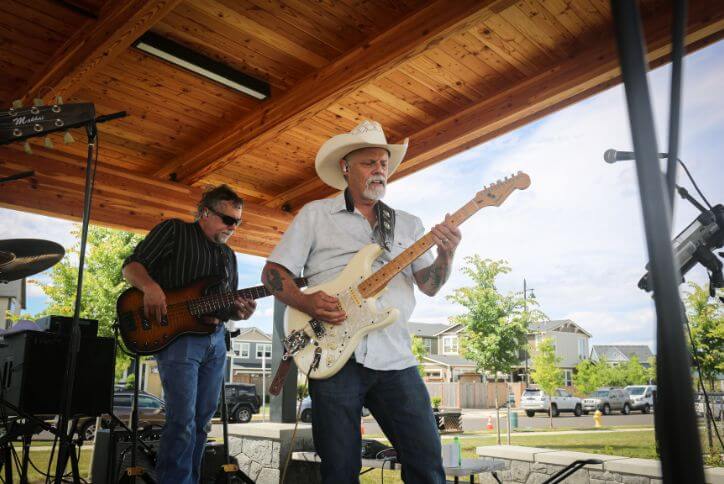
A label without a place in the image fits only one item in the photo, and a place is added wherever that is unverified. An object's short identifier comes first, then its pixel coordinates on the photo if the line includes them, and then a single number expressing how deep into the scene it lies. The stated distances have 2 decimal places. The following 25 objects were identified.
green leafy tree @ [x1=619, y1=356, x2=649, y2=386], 41.56
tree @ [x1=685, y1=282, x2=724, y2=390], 13.16
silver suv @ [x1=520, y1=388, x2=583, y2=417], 27.12
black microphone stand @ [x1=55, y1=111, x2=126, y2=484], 2.83
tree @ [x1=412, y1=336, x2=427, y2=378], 29.38
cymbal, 3.24
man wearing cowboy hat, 2.20
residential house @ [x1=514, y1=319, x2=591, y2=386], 52.44
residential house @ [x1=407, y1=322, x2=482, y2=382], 48.22
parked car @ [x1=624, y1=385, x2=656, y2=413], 31.39
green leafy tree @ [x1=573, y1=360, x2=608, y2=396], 30.92
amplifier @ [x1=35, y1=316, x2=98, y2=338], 3.97
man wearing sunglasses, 3.02
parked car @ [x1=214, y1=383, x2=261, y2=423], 19.70
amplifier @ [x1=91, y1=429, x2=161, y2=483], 4.06
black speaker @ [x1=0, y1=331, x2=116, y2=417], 3.58
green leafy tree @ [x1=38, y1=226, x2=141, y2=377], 18.89
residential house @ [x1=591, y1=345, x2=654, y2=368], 59.10
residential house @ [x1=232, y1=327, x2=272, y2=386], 56.97
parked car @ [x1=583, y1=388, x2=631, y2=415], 29.41
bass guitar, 3.31
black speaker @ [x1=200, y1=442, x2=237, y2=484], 4.41
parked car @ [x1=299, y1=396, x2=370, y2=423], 18.31
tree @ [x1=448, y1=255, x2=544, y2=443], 16.36
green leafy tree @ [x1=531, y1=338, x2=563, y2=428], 23.55
